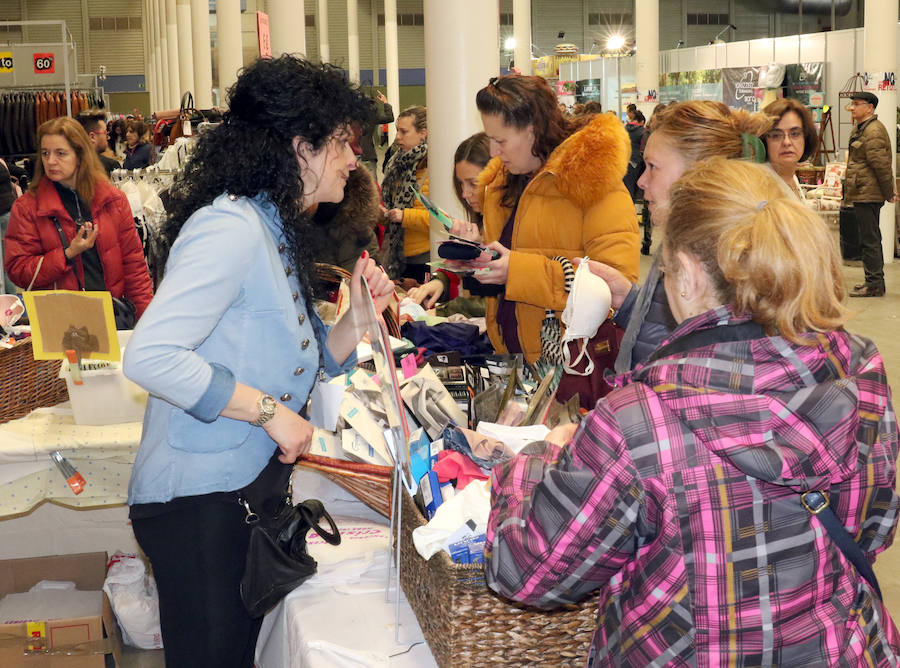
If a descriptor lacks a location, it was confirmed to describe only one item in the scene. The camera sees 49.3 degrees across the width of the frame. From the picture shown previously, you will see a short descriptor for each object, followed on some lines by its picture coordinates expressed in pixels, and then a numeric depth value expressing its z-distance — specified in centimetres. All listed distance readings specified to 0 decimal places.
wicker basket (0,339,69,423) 269
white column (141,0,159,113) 2885
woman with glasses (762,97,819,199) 352
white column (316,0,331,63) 2452
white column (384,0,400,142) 2398
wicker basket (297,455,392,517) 192
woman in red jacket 445
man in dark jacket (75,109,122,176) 820
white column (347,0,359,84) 2531
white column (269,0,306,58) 700
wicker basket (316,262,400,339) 211
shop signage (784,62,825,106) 1448
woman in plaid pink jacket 108
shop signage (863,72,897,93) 1028
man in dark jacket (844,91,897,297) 861
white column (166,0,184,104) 1973
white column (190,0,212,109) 1089
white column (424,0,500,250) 399
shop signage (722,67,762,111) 1589
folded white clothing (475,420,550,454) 186
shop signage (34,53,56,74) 931
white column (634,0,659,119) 1435
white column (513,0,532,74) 1755
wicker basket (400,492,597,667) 146
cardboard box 280
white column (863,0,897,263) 1031
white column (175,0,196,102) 1495
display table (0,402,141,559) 259
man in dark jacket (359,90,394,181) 676
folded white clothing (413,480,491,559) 153
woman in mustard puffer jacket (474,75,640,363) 268
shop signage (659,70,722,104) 1692
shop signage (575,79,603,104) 2033
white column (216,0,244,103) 849
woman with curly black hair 166
